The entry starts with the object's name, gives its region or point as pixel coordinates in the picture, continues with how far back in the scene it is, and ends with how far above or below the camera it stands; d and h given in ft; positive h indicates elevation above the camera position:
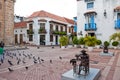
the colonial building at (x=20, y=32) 62.01 +7.05
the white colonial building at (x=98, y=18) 39.67 +11.66
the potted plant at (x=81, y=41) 39.40 -0.40
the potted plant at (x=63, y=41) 39.05 -0.31
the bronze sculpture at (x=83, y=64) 9.64 -2.87
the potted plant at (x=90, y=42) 29.08 -0.70
